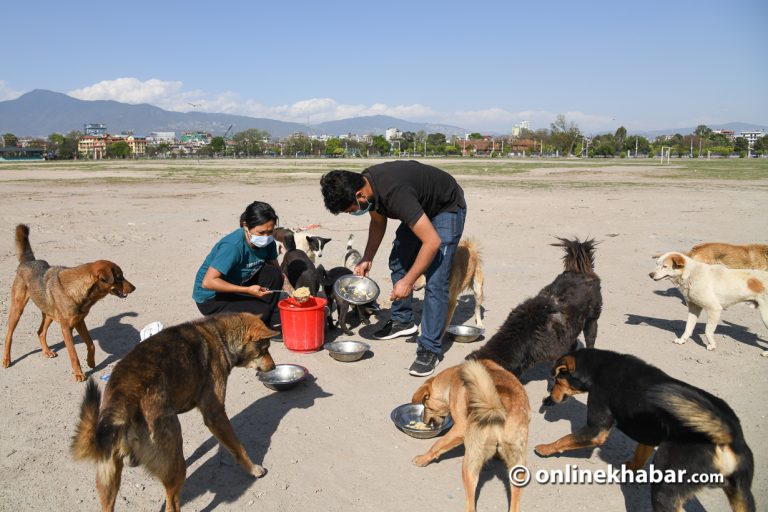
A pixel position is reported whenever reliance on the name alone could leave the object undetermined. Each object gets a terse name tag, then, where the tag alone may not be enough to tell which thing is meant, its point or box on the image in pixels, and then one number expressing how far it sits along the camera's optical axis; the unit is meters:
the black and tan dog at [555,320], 5.06
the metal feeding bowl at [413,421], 4.71
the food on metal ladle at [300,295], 6.46
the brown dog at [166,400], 3.05
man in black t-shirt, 5.12
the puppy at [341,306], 7.45
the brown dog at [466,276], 7.14
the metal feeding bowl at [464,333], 7.18
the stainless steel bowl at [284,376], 5.59
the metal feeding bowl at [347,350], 6.38
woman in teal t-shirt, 6.05
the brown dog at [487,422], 3.50
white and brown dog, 6.91
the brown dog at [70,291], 5.73
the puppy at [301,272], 7.46
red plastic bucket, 6.45
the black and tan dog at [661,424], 3.12
